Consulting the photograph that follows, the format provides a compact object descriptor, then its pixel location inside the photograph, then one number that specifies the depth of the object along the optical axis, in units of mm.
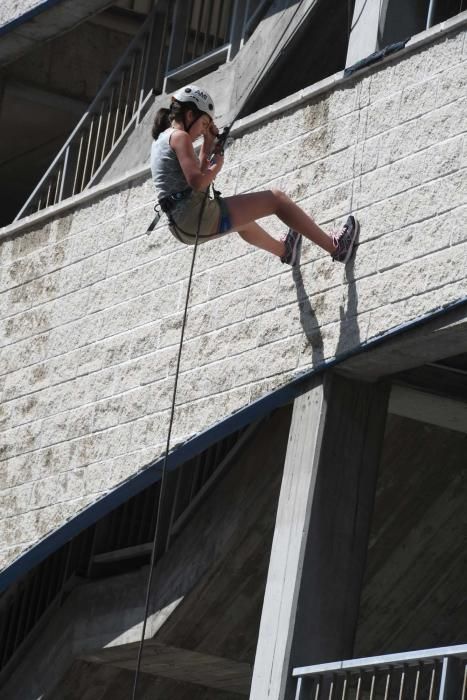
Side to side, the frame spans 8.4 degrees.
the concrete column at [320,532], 19446
